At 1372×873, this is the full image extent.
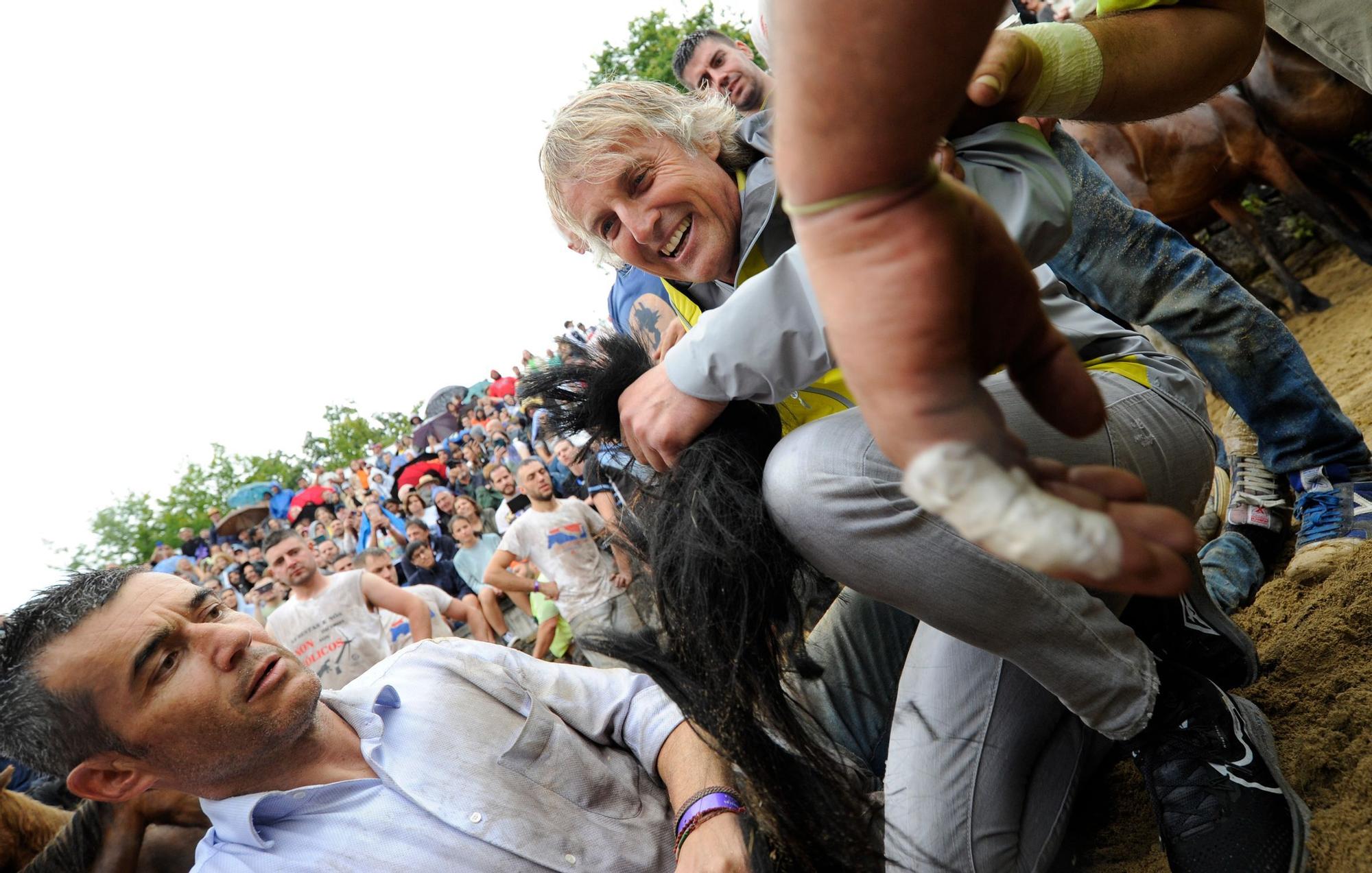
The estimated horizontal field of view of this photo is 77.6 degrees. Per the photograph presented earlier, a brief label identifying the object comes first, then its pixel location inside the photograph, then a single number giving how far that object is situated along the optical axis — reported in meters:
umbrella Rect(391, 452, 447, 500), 11.77
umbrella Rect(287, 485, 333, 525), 14.26
